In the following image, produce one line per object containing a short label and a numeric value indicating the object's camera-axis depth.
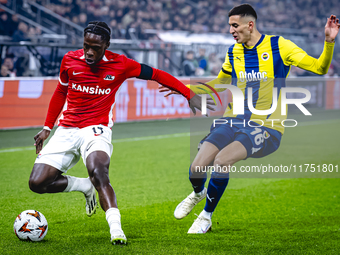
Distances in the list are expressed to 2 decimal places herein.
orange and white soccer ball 7.49
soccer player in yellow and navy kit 8.23
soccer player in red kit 7.82
